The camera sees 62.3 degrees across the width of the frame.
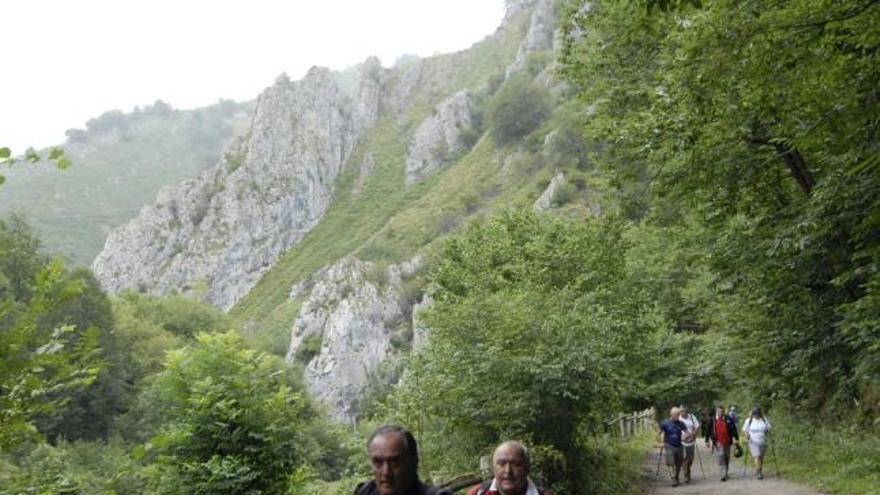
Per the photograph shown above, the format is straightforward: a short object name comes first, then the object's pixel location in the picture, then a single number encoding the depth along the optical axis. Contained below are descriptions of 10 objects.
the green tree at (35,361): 3.67
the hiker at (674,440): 16.45
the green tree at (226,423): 9.69
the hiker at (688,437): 16.62
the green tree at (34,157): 3.58
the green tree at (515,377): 12.70
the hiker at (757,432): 15.98
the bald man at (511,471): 4.09
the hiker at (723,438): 16.95
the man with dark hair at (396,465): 3.06
